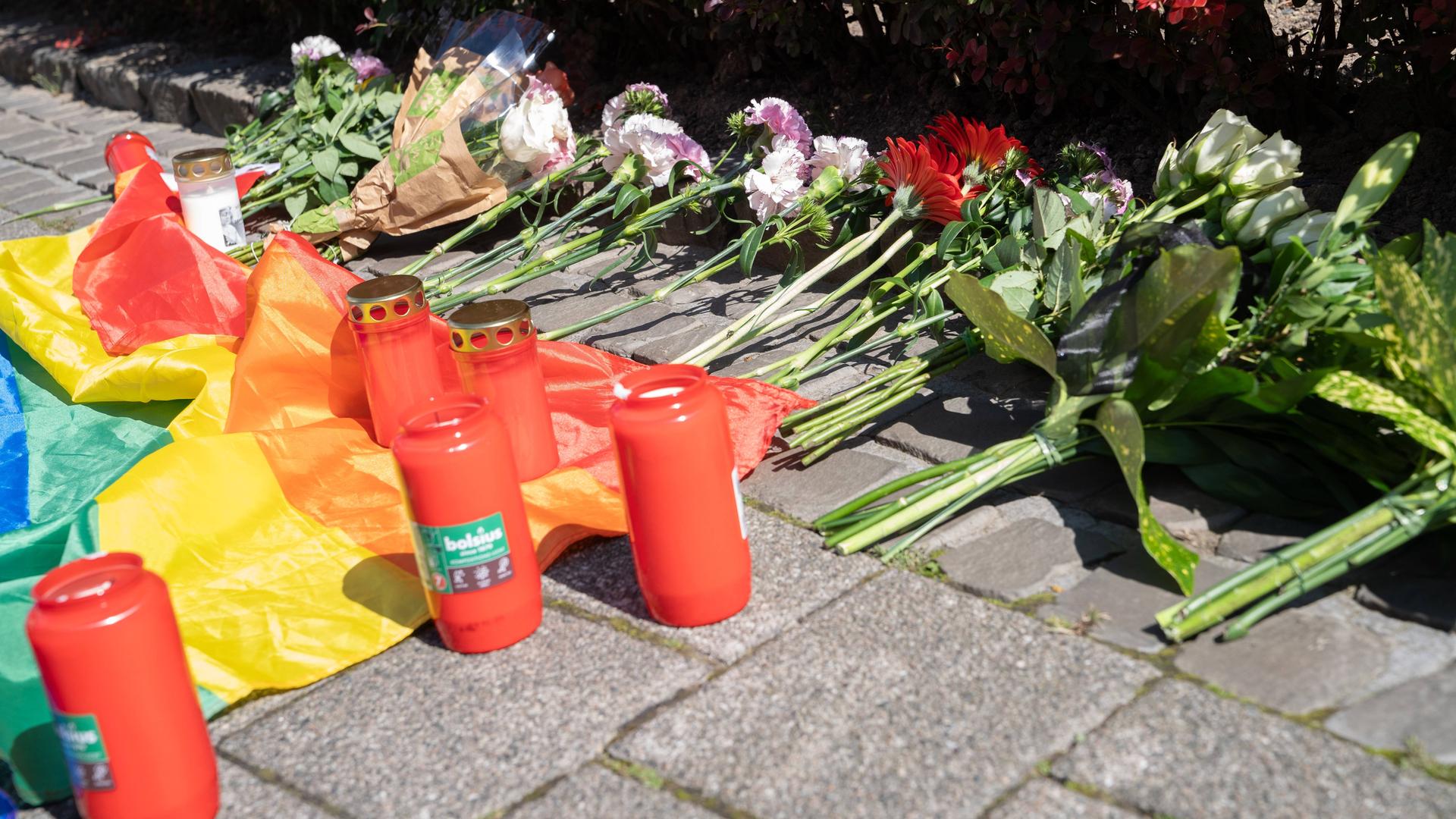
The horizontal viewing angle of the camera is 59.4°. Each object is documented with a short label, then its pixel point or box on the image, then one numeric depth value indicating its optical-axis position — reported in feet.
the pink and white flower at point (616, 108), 11.06
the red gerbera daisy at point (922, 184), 9.05
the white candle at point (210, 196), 11.34
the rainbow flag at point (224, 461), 6.48
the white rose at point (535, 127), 11.48
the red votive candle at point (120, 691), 5.04
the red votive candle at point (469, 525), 5.89
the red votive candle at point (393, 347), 7.79
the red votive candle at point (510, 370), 7.36
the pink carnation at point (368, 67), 14.60
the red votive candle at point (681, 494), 5.95
